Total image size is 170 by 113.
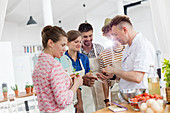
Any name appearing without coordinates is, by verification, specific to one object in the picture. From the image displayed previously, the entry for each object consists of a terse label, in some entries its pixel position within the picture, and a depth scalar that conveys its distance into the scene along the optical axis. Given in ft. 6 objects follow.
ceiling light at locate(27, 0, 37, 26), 21.47
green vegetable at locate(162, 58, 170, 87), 5.47
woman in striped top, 5.59
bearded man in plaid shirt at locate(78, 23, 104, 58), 9.68
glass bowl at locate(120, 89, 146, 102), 5.87
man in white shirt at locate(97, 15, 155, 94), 6.20
